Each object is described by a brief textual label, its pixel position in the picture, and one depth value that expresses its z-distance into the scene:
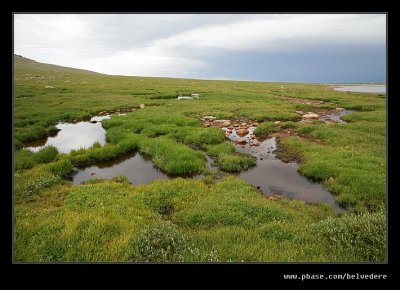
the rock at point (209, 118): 25.97
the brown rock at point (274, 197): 10.26
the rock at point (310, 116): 26.69
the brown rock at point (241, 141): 18.11
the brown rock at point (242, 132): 20.38
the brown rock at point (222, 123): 23.47
